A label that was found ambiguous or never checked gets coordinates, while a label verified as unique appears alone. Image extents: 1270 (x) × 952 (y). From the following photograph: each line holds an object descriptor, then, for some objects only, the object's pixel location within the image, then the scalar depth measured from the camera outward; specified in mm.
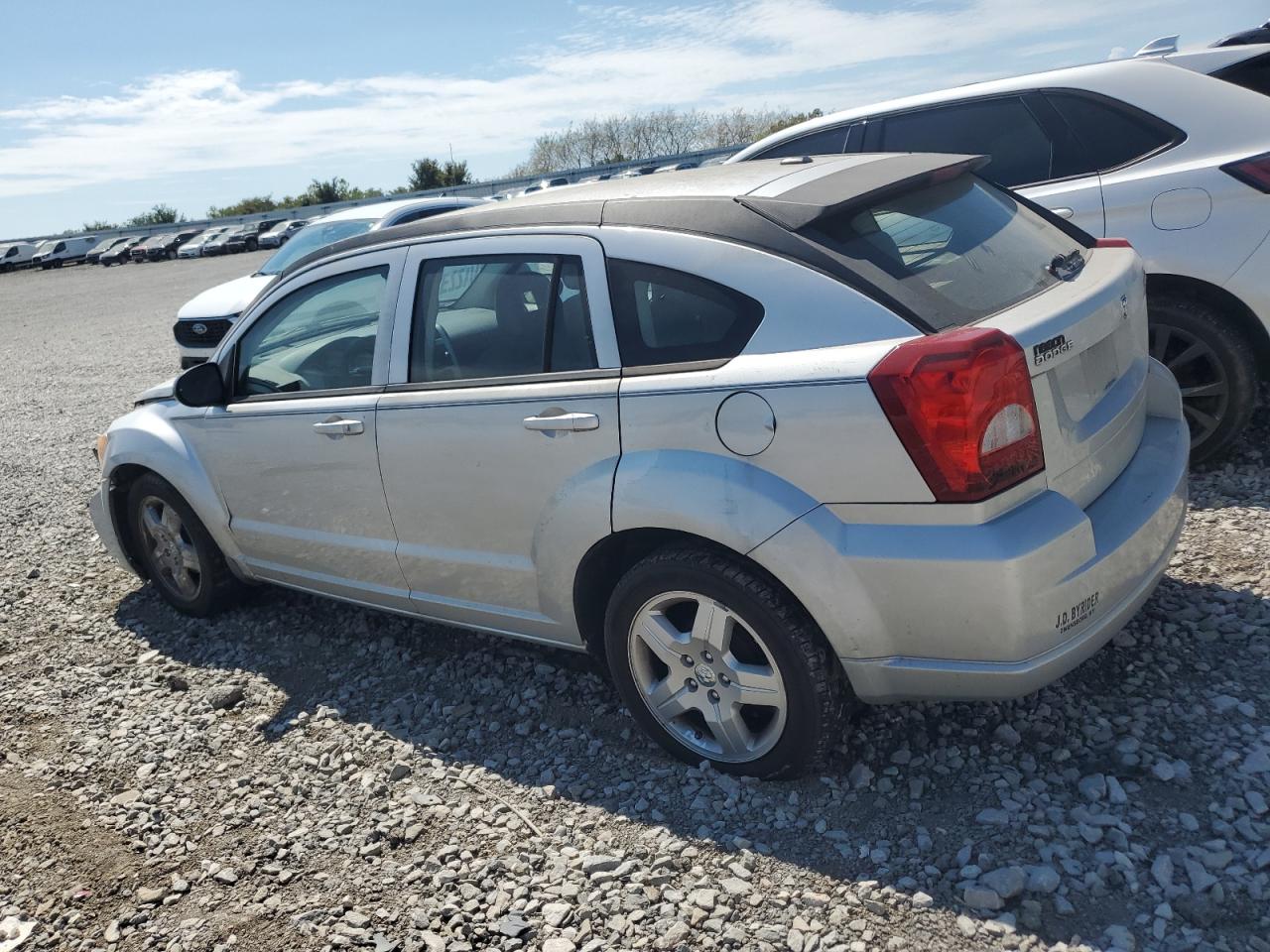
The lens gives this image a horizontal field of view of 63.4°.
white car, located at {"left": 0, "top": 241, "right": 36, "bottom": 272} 54312
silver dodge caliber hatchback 2664
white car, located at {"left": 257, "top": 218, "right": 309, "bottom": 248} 48228
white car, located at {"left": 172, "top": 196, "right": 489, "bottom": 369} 9641
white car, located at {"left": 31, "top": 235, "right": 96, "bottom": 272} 54688
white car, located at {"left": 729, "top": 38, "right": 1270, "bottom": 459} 4547
